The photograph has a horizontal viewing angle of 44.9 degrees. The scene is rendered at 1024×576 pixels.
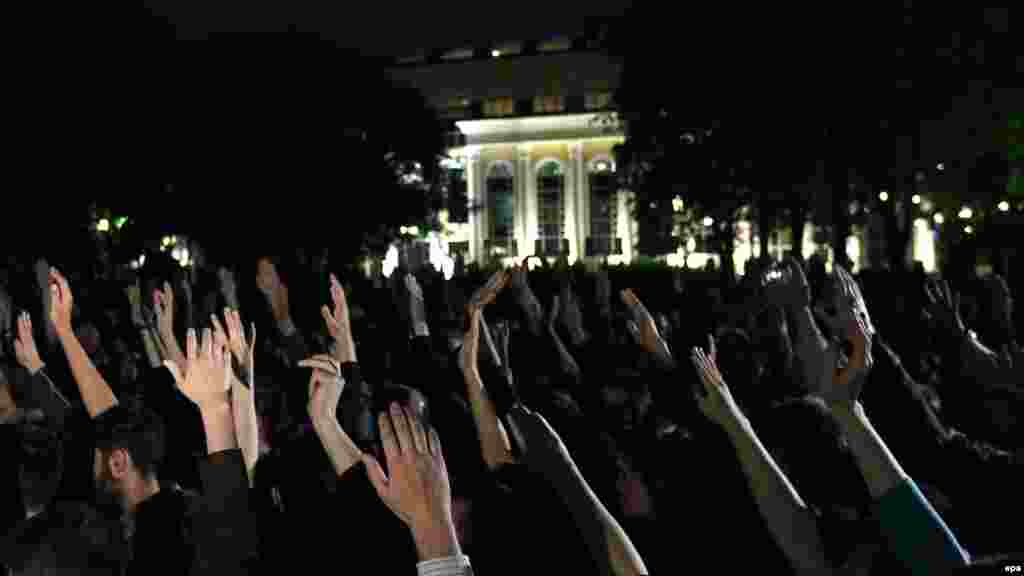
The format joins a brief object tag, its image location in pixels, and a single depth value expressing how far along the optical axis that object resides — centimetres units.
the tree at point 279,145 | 4122
